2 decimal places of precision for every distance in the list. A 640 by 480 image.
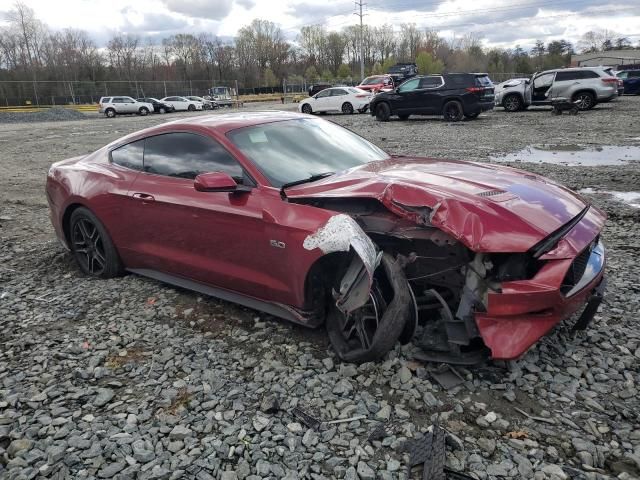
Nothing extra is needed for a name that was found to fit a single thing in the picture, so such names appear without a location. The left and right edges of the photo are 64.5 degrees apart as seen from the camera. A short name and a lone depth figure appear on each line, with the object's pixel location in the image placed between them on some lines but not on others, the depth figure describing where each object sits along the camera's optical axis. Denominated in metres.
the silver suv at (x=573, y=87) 19.22
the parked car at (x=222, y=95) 48.47
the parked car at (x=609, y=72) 19.45
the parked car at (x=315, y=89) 36.64
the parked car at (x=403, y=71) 36.20
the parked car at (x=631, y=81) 28.95
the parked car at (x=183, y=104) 41.94
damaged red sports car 2.71
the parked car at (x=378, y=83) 30.31
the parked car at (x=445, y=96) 18.19
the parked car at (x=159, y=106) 40.94
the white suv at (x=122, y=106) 37.47
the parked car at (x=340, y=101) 24.77
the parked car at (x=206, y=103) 43.69
